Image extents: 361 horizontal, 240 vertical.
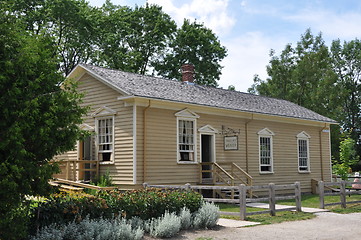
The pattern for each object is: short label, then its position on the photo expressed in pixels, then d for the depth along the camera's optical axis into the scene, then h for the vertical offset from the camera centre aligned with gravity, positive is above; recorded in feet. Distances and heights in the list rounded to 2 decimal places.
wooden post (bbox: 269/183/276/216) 44.68 -3.82
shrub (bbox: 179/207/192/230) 35.10 -4.60
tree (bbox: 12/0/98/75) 107.34 +36.71
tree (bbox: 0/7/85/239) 24.76 +2.88
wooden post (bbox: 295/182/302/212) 48.14 -3.89
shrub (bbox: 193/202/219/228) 36.05 -4.65
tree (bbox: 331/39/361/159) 181.88 +37.33
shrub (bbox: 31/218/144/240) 27.25 -4.51
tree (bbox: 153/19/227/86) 135.74 +34.51
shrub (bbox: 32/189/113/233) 28.45 -3.29
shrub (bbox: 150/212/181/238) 31.76 -4.79
